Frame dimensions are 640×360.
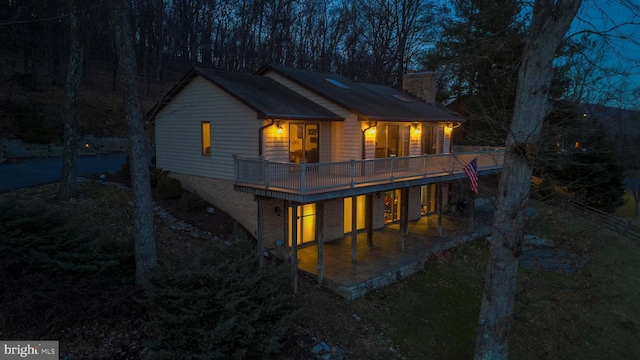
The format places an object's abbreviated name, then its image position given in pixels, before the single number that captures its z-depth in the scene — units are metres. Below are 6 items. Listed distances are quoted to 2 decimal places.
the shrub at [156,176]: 15.75
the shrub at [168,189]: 14.77
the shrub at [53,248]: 7.86
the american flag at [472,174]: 13.29
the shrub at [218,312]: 6.32
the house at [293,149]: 12.02
